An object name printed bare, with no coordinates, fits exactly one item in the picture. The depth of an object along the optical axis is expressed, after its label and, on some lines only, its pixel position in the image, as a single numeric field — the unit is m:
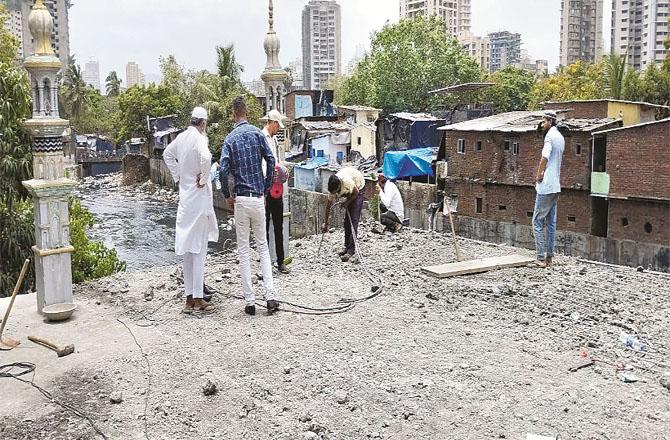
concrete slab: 8.09
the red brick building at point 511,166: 24.92
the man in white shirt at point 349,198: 9.12
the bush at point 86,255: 13.57
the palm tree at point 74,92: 63.41
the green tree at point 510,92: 49.53
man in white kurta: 6.56
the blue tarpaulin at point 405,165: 32.06
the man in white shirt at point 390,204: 11.28
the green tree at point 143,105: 54.12
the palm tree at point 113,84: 87.88
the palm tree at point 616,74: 38.09
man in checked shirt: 6.50
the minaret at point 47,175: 6.56
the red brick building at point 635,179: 22.59
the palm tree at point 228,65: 48.62
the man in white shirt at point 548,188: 8.28
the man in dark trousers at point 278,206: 8.20
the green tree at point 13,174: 12.94
